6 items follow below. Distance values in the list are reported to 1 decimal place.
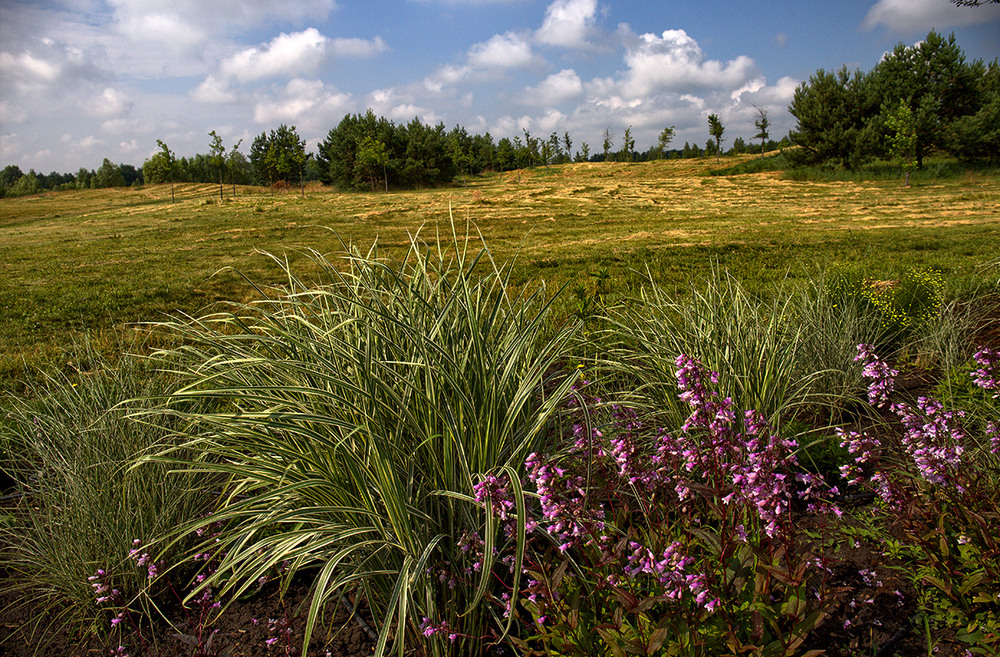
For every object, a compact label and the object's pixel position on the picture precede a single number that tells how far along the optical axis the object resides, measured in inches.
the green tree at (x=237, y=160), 1168.2
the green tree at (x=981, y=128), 882.8
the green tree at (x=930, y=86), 940.6
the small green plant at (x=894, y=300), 128.0
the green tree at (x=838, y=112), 1017.5
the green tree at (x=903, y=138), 836.0
